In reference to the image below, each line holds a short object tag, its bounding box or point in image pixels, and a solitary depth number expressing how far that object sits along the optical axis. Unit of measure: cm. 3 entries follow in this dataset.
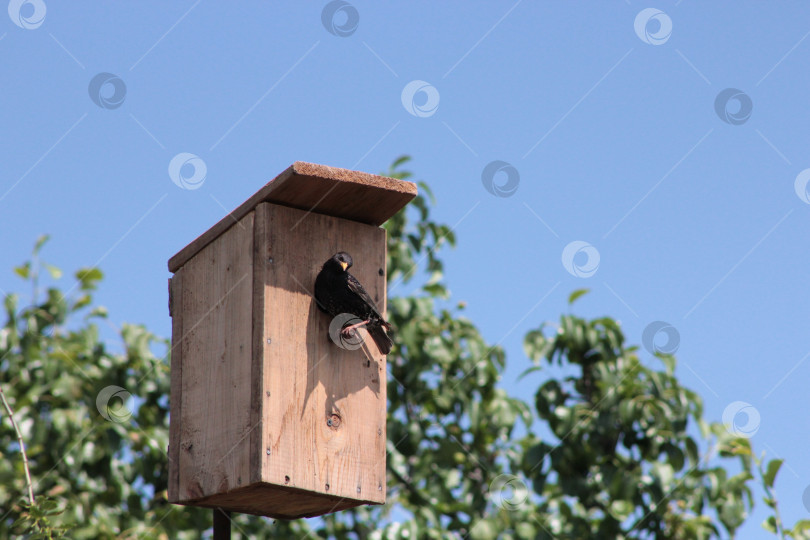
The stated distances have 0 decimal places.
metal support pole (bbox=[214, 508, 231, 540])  649
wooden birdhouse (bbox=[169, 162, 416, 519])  622
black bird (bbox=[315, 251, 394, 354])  653
